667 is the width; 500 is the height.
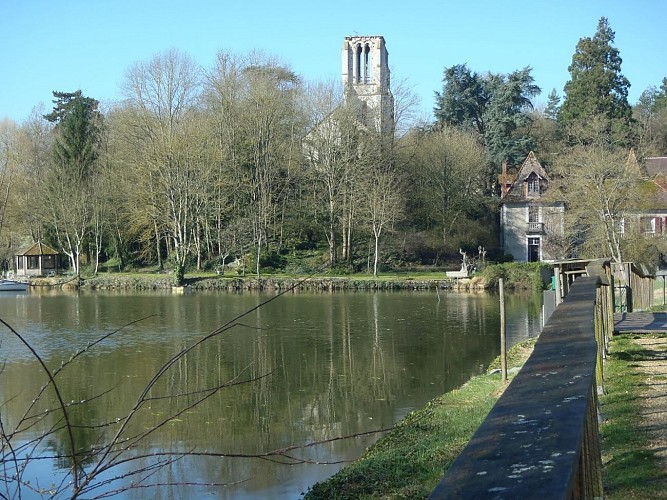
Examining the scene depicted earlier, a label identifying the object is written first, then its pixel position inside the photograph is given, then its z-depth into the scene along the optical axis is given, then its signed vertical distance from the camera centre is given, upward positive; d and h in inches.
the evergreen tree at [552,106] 3592.8 +707.9
